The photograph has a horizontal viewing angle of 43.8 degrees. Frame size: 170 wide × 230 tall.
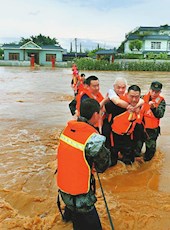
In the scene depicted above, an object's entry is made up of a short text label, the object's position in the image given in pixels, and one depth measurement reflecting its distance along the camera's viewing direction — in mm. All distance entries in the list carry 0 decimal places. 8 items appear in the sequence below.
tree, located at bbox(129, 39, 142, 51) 37648
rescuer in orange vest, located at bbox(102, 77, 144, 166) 3061
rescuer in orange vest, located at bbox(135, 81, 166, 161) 3415
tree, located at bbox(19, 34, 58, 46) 50257
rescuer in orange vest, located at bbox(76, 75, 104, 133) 3194
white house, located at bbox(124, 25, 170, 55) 38659
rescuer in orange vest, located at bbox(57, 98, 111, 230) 1805
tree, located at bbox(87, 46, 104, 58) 43576
